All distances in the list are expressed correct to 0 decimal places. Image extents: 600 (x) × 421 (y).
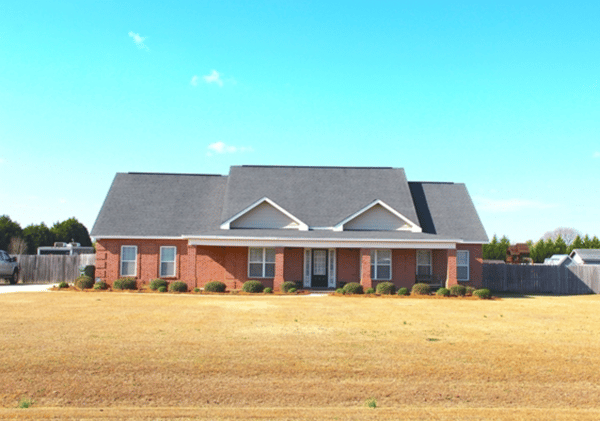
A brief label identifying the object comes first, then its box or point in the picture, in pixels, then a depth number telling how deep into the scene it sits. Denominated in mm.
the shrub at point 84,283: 30875
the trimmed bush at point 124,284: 30500
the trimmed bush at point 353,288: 29047
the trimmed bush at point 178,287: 29484
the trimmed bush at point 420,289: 29344
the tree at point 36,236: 69625
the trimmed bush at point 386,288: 29266
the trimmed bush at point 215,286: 29641
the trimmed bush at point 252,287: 29456
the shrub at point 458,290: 29125
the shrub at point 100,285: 30706
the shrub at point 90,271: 33469
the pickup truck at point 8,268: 35888
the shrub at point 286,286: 29608
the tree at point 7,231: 64375
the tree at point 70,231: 76188
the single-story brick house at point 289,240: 30906
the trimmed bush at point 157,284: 30250
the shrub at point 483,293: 28075
